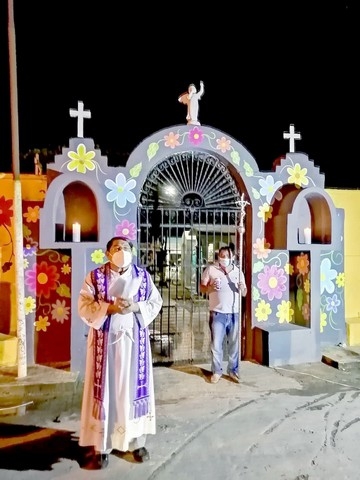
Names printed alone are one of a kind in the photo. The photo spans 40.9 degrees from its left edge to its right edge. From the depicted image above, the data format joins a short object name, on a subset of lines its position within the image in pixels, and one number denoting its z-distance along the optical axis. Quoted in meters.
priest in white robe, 4.30
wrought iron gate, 7.67
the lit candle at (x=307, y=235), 8.39
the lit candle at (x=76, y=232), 7.09
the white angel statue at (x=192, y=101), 7.64
